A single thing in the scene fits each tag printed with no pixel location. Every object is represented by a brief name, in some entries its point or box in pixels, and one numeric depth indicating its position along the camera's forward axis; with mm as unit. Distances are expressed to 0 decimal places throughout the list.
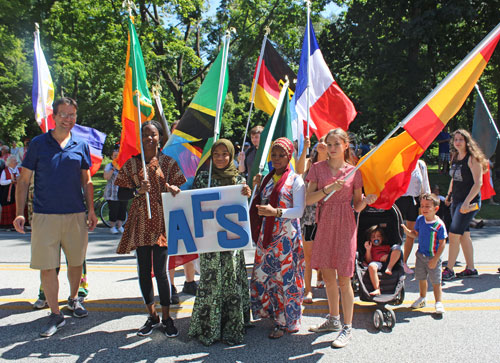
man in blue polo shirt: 4273
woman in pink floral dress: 3930
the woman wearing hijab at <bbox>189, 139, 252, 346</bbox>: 3922
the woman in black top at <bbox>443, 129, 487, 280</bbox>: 5875
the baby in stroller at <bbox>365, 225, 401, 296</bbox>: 4742
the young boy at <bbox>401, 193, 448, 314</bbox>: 4742
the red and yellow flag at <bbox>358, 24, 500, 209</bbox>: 4000
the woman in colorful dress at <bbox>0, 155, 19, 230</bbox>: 10680
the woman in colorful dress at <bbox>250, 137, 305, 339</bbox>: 4039
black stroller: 4312
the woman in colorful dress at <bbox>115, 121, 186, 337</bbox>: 4109
